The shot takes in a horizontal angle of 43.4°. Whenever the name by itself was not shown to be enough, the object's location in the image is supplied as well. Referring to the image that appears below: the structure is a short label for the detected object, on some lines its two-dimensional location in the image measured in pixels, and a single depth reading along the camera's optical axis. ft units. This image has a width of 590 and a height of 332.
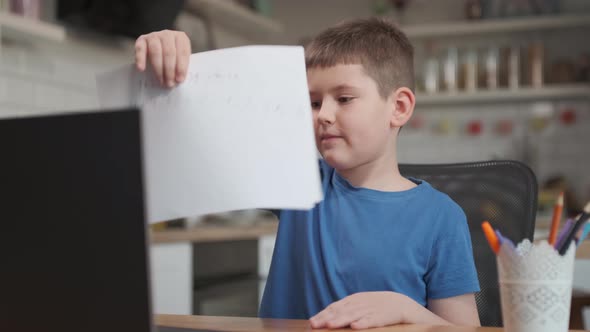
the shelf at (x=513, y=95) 14.46
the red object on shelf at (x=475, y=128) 15.33
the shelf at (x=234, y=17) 12.37
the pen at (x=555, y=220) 2.27
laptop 1.64
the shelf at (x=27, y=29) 8.10
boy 3.48
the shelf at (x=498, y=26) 14.52
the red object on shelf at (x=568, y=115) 14.89
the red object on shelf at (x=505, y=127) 15.16
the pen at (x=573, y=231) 2.25
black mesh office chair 4.54
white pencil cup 2.23
